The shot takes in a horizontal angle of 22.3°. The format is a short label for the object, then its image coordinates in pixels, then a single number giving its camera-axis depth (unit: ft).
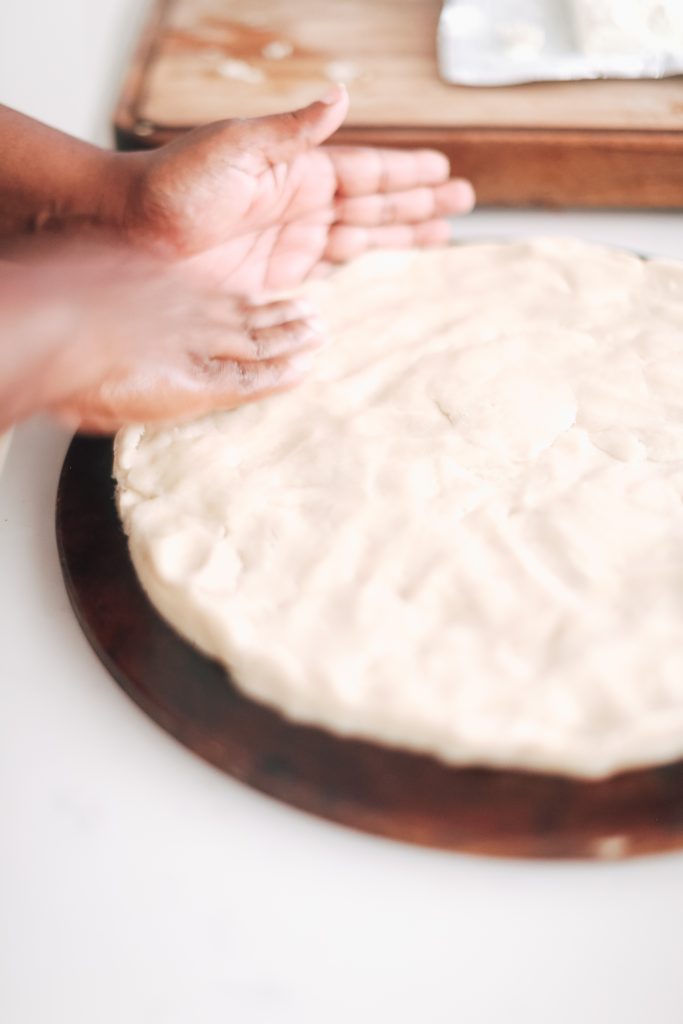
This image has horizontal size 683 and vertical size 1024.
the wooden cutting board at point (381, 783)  2.14
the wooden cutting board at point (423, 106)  2.96
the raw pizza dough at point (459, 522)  2.20
